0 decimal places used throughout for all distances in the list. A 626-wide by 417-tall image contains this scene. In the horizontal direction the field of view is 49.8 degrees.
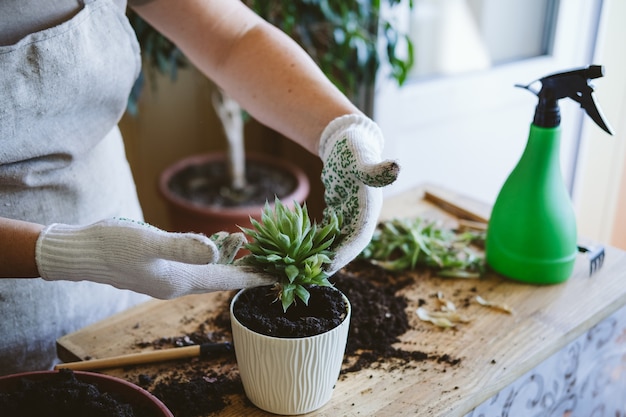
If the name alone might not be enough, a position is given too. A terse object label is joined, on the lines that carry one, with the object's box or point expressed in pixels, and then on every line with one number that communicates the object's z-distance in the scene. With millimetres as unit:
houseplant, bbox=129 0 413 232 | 2174
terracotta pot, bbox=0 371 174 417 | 855
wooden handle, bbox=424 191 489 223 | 1561
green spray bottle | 1240
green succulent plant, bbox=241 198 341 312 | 914
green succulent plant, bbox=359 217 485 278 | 1346
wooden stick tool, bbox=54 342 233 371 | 1027
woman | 881
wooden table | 978
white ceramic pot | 896
